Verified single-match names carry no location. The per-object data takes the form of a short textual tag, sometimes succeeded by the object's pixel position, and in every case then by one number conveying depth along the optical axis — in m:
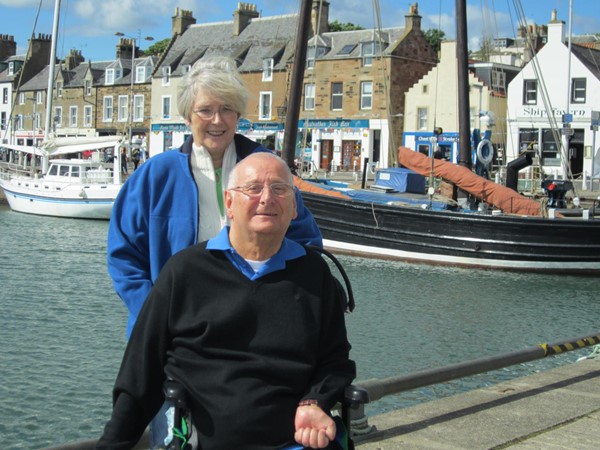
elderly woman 3.33
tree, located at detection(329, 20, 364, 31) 83.81
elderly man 2.86
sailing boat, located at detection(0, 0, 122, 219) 34.97
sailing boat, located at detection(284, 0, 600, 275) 20.30
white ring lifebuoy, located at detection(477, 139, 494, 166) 23.42
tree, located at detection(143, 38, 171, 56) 86.25
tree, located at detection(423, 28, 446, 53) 80.62
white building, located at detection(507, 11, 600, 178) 44.47
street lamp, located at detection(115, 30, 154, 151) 58.65
